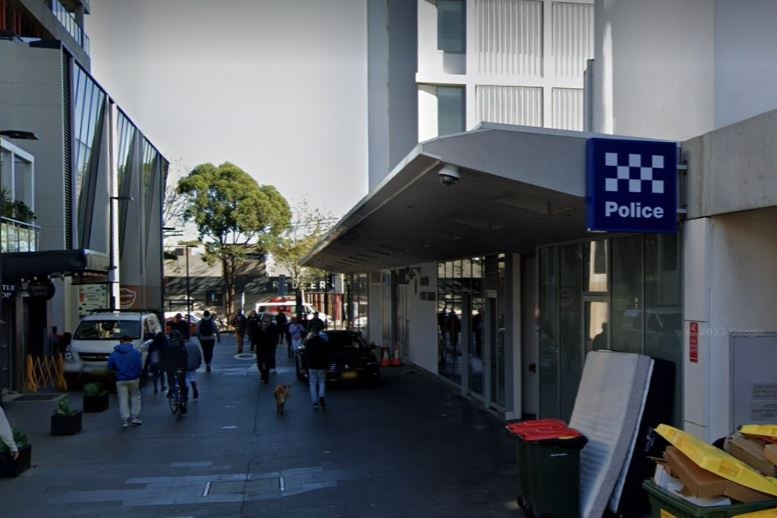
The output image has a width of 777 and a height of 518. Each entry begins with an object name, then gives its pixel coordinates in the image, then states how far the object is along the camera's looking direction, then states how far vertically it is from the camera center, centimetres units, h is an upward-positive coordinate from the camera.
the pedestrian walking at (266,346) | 1838 -210
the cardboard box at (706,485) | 484 -157
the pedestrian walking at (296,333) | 2156 -206
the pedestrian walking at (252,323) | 2495 -212
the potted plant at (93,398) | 1381 -261
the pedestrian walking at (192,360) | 1402 -189
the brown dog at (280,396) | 1305 -246
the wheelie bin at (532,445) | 645 -173
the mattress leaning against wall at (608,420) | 658 -156
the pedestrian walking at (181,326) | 2091 -180
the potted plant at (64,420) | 1145 -253
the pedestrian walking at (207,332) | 1992 -189
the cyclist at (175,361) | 1289 -179
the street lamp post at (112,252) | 2615 +74
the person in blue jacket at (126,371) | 1197 -179
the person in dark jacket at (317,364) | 1341 -188
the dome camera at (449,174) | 626 +85
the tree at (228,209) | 4862 +424
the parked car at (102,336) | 1720 -178
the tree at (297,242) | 5072 +196
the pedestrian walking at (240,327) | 2733 -238
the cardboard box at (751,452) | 505 -143
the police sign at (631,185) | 632 +76
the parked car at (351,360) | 1625 -224
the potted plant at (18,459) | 850 -242
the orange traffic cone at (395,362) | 2138 -296
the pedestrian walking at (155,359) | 1571 -220
